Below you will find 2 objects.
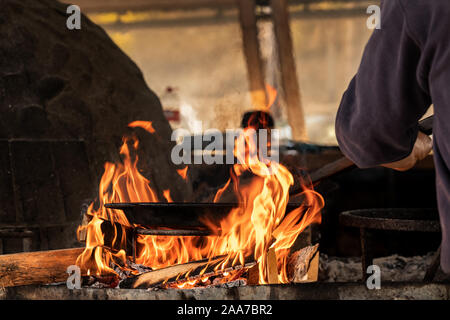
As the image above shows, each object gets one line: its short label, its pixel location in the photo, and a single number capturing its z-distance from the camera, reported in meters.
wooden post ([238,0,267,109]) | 5.79
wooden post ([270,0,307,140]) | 5.79
